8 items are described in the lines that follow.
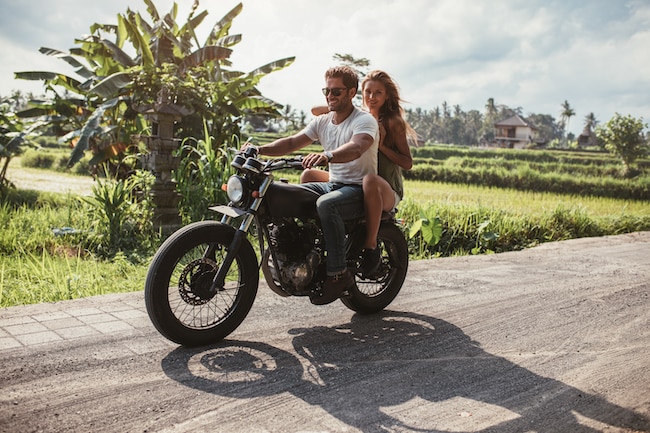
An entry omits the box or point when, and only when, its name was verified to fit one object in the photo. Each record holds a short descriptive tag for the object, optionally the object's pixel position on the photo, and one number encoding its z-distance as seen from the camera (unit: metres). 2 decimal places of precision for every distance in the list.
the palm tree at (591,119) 100.10
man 3.70
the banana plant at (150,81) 9.77
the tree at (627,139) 29.43
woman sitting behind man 4.41
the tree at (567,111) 100.31
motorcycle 3.38
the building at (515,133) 71.75
